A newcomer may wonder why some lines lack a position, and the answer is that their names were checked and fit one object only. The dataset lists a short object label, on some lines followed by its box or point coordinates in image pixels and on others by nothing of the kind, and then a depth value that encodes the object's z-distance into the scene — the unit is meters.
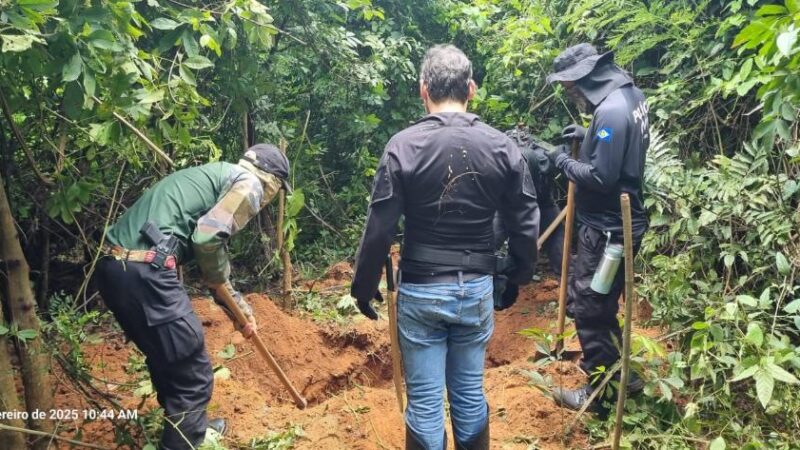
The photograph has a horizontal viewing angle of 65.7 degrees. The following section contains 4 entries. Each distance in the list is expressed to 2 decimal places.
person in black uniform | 3.34
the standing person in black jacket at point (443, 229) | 2.64
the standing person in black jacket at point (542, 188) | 4.63
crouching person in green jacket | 3.10
